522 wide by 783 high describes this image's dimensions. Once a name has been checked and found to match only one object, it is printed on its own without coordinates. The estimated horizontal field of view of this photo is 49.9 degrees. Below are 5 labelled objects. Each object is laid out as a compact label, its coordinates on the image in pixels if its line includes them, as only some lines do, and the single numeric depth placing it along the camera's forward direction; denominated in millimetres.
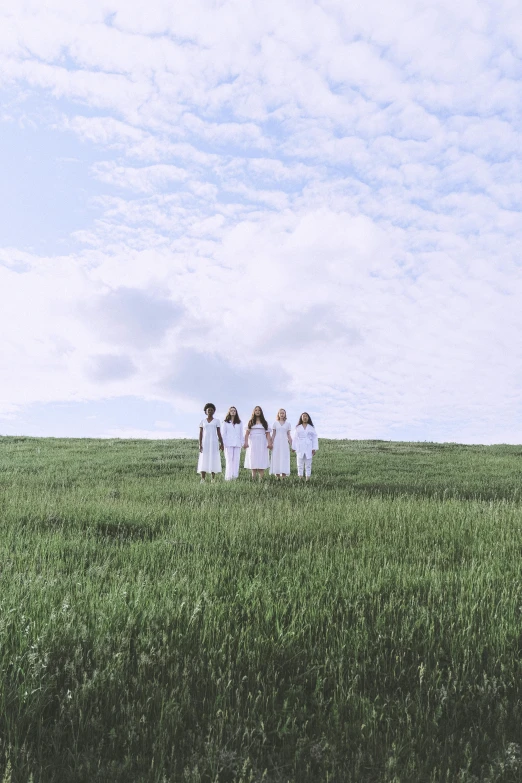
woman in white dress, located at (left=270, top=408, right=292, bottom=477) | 20531
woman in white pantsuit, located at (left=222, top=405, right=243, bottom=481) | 19609
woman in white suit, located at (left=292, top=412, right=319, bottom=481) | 19656
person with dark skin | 19281
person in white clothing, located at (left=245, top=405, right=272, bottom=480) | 19984
